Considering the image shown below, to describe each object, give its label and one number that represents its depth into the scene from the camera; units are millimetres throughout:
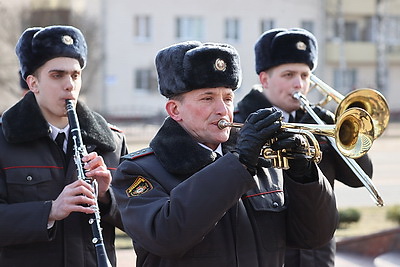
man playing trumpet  5320
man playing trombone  8416
